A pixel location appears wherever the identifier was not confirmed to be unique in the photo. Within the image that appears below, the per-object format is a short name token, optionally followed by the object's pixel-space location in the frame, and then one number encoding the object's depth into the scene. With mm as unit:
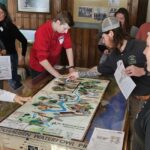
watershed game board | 1447
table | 1341
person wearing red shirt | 2347
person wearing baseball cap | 1915
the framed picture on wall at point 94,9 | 3965
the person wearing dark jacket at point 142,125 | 936
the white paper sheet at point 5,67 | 2666
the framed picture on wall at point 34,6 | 4191
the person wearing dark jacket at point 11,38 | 3195
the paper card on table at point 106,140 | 1314
